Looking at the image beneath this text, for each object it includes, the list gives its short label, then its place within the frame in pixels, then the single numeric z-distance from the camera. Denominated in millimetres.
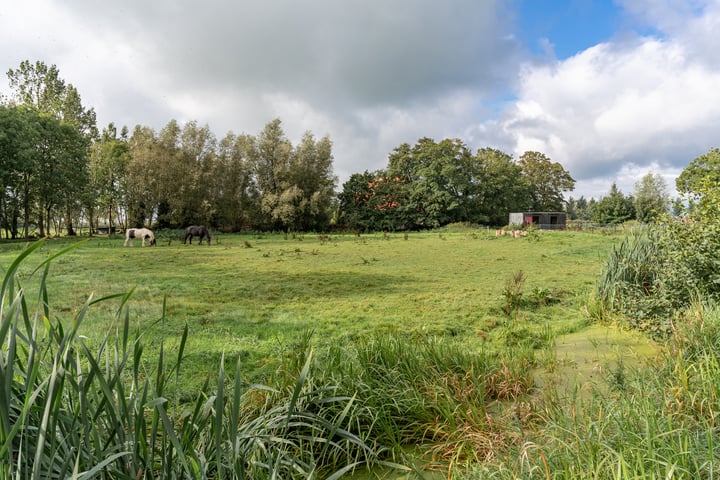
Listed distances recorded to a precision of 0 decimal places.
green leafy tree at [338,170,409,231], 42875
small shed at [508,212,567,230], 39159
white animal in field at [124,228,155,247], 19322
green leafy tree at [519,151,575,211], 55562
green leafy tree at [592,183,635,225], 52303
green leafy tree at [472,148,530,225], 46750
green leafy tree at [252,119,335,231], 35781
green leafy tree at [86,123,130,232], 32875
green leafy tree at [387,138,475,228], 42719
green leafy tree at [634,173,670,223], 49931
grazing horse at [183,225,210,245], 21453
